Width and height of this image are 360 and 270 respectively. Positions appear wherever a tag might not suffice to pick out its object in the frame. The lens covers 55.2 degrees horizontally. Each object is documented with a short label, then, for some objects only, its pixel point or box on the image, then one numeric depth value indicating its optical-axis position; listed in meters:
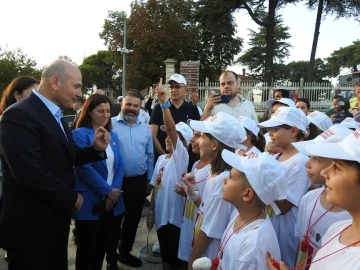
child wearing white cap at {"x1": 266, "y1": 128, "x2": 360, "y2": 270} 1.34
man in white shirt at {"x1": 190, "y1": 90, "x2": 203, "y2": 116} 8.32
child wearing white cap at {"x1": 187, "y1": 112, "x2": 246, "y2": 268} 2.32
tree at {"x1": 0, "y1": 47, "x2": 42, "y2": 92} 25.81
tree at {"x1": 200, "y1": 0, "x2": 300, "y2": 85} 23.75
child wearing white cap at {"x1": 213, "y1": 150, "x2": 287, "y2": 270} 1.79
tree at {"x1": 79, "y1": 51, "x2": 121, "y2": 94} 49.77
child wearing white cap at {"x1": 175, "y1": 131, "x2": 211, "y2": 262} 2.80
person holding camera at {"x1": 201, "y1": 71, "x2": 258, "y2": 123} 4.31
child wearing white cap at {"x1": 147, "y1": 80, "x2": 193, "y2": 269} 3.38
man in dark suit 2.24
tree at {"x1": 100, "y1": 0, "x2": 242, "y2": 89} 28.64
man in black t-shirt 4.49
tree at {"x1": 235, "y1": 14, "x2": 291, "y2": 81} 38.84
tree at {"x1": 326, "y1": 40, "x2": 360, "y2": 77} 47.47
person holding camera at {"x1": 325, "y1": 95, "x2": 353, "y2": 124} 5.76
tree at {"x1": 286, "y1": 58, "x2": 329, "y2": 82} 48.80
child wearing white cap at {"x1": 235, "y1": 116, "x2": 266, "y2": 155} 3.13
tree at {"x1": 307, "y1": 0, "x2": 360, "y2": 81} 23.23
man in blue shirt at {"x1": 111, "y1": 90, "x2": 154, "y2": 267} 3.91
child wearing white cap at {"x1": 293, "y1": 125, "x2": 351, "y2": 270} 1.97
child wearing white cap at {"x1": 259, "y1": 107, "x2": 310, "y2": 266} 2.45
